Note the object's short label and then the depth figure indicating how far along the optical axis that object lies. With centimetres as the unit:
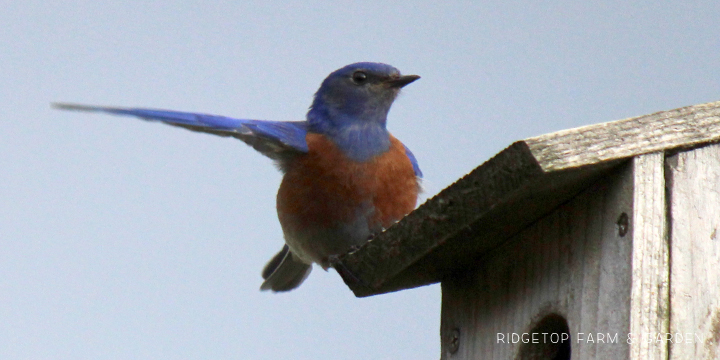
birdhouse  490
